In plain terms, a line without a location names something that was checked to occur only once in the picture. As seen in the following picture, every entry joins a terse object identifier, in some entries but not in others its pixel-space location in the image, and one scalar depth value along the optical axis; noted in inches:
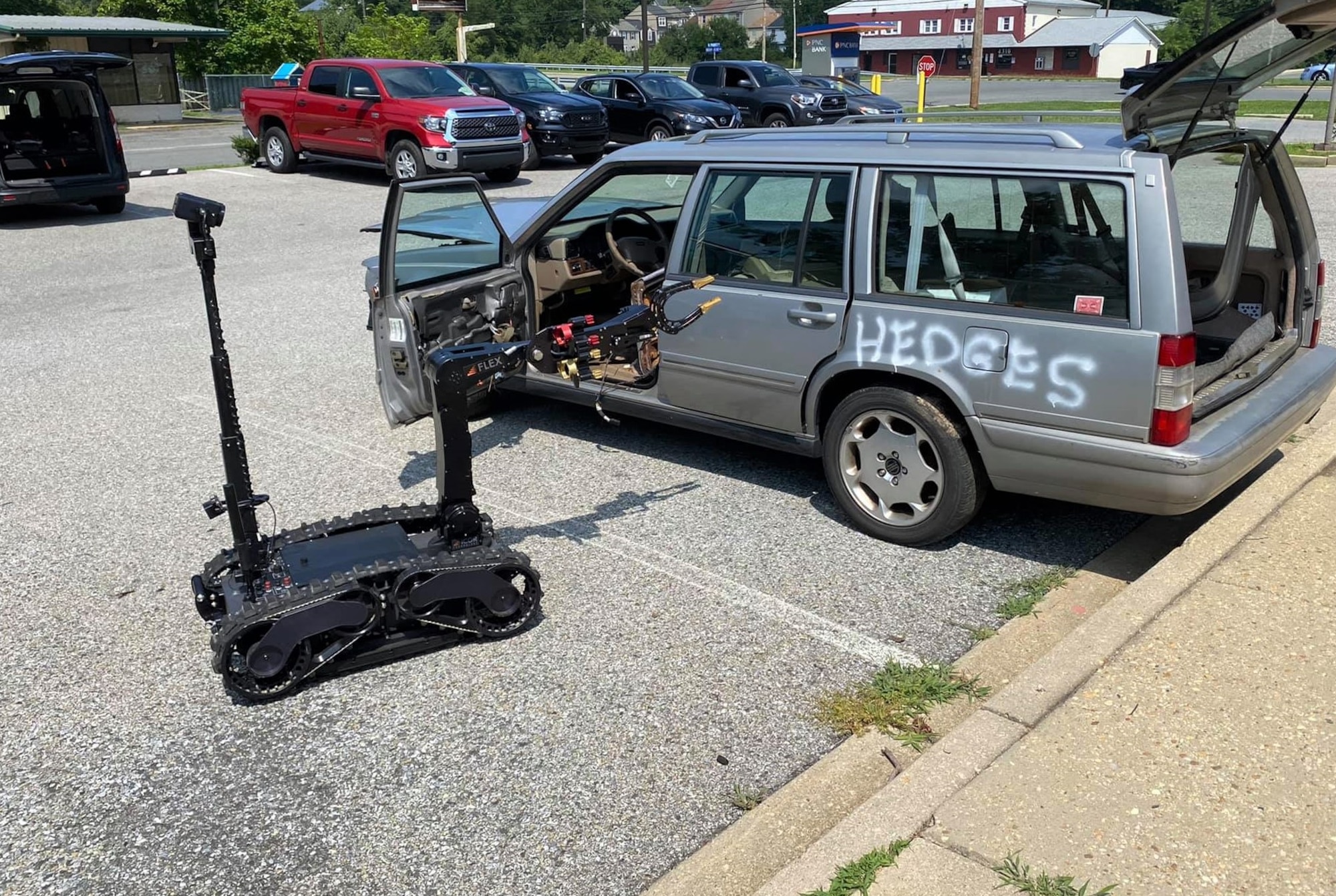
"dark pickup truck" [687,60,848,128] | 949.8
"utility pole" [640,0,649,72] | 1604.3
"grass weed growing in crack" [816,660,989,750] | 147.1
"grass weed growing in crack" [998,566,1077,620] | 176.7
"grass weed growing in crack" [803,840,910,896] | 112.5
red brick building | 3198.8
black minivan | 566.9
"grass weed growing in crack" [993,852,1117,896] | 111.3
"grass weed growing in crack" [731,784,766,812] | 134.0
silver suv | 169.3
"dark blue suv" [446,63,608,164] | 791.7
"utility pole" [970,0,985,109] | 1373.0
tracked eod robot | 153.3
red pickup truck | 676.7
